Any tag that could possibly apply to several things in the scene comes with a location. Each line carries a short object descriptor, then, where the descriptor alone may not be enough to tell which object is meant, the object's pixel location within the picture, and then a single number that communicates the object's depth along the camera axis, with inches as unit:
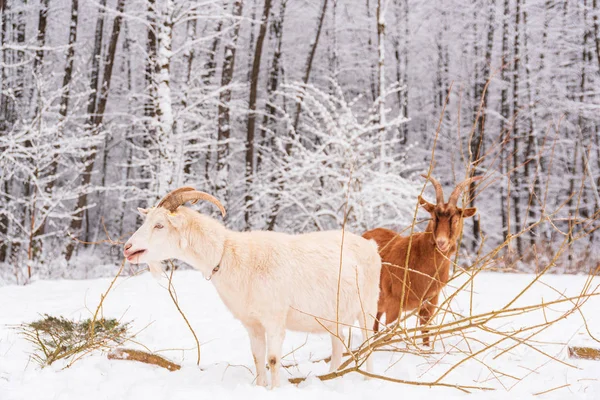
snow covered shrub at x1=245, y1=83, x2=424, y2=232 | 373.7
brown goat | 177.6
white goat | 132.7
